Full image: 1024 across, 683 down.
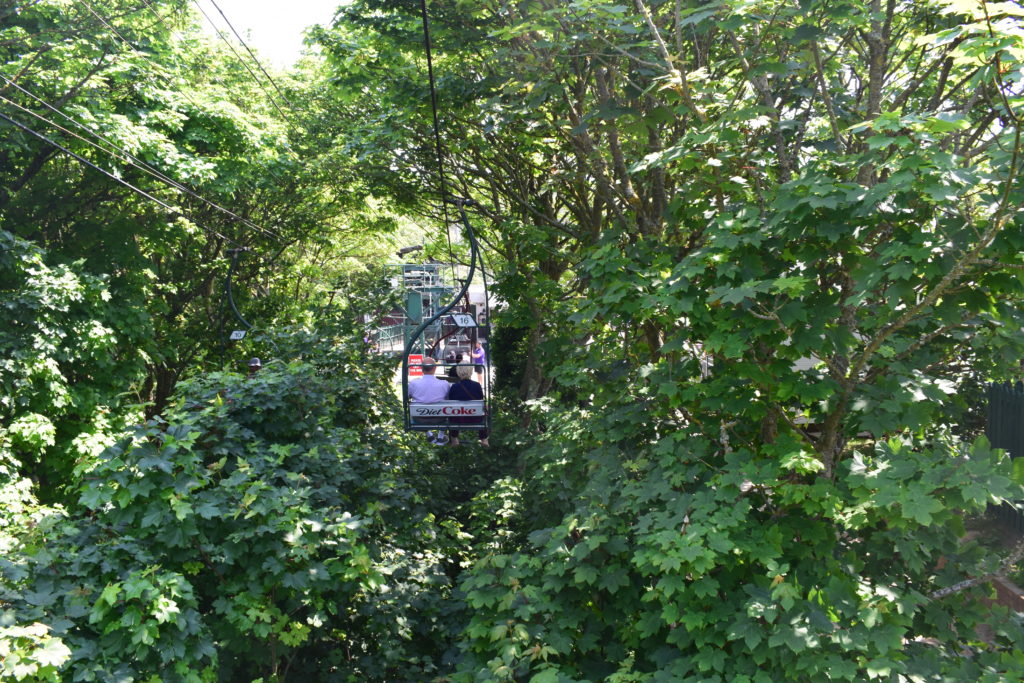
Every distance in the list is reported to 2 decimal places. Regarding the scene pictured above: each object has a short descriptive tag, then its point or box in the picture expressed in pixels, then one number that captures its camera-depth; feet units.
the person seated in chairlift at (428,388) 33.88
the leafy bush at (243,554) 14.67
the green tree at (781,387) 13.69
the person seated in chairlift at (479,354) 43.75
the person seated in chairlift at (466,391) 34.78
